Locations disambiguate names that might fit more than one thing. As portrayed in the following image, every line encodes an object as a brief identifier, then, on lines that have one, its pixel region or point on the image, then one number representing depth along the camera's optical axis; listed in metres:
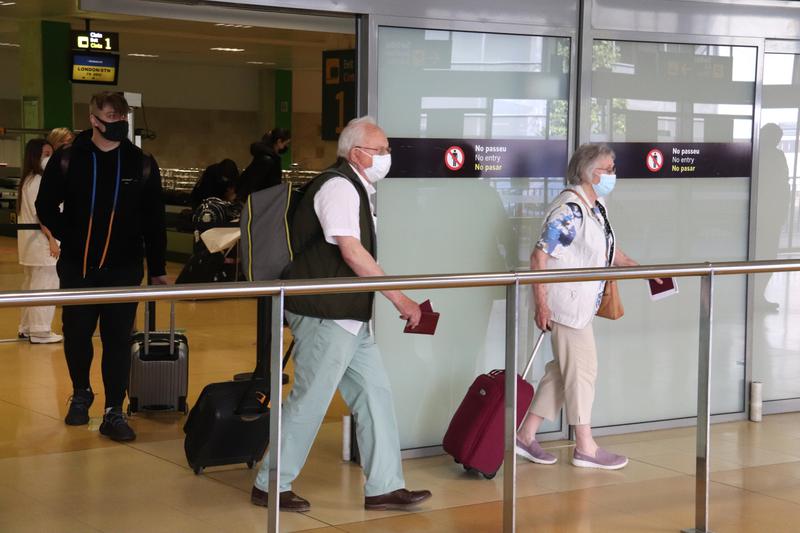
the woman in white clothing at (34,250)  9.39
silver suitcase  6.91
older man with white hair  4.64
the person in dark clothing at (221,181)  13.34
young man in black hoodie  6.00
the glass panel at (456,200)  5.89
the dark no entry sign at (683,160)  6.58
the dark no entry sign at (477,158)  5.88
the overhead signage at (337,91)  6.47
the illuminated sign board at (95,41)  16.45
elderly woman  5.59
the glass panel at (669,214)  6.57
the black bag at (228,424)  5.27
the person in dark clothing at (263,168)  12.03
